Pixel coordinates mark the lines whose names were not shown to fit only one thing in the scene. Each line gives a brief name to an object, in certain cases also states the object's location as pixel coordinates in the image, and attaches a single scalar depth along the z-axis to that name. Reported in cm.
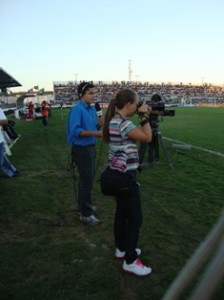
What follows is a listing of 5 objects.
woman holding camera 267
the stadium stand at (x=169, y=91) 5319
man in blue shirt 366
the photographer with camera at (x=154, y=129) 664
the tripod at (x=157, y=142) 711
